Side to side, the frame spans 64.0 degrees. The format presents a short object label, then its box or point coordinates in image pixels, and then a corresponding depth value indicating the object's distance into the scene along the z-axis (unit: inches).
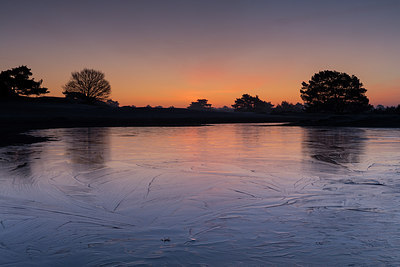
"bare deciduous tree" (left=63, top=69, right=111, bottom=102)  2219.5
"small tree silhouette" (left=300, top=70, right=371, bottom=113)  1904.5
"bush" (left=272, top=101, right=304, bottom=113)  3475.9
